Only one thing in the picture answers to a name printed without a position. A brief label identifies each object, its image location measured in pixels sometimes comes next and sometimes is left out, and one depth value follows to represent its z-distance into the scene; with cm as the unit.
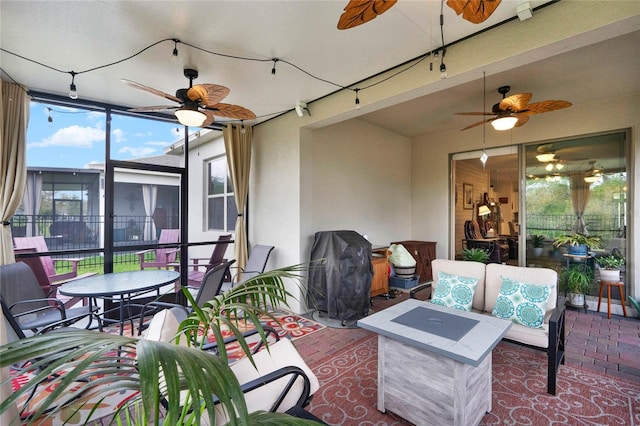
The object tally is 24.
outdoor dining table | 271
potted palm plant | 63
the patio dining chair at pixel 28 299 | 263
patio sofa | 231
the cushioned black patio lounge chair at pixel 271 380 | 146
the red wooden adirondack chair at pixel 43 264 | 340
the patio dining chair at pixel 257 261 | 421
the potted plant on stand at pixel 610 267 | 404
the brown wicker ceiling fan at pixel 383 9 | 151
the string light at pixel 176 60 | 263
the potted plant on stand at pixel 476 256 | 547
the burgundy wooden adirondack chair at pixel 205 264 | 440
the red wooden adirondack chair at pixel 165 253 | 420
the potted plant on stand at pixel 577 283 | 427
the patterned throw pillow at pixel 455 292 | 288
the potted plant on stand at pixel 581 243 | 446
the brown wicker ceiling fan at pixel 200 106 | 272
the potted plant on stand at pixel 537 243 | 494
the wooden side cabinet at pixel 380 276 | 472
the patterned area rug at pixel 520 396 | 207
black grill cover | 381
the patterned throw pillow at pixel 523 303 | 259
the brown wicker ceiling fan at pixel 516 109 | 316
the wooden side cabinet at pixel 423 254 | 569
